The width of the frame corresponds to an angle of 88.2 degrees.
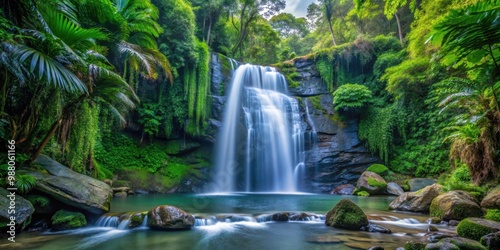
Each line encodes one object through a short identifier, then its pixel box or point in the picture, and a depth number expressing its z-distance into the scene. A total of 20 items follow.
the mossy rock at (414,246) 3.56
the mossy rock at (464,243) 3.38
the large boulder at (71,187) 5.06
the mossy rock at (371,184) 11.89
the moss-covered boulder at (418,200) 7.25
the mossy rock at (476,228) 4.05
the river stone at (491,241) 3.62
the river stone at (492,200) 5.79
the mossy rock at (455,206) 5.69
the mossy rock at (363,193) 11.91
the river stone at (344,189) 12.94
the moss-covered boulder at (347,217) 5.26
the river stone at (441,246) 3.26
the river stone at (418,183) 11.79
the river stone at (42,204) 4.95
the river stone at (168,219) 5.25
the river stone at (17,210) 4.12
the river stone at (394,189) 12.04
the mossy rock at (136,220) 5.41
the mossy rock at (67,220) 5.04
